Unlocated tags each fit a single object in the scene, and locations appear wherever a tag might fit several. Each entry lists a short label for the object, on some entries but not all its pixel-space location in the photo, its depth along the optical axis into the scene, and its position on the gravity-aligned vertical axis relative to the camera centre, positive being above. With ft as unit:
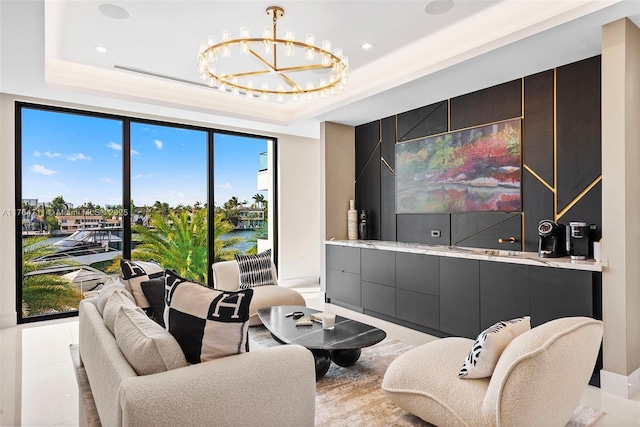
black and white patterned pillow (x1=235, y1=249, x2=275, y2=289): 14.94 -2.32
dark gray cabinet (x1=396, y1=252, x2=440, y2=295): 13.38 -2.28
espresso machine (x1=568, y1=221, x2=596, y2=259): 10.32 -0.86
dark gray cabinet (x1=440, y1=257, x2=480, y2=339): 12.10 -2.83
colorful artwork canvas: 12.92 +1.45
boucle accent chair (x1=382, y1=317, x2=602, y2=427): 5.73 -2.95
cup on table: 10.18 -2.93
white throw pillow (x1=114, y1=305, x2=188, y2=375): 5.25 -1.91
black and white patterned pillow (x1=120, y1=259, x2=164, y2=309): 10.21 -1.76
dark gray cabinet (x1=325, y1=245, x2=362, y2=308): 16.89 -2.99
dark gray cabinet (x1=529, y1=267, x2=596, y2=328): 9.47 -2.19
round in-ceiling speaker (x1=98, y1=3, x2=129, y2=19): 9.94 +5.34
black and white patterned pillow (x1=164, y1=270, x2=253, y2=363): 5.64 -1.66
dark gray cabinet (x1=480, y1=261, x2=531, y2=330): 10.81 -2.41
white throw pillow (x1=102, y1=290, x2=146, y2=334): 6.80 -1.75
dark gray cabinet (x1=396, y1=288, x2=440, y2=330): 13.38 -3.57
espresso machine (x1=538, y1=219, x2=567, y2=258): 10.89 -0.85
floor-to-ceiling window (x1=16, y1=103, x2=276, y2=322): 15.43 +0.55
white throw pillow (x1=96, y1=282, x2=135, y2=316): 8.10 -1.81
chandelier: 9.11 +4.10
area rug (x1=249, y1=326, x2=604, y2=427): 7.79 -4.25
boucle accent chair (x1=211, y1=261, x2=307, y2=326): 13.51 -2.94
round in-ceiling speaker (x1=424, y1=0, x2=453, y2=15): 9.80 +5.31
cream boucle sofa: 4.58 -2.35
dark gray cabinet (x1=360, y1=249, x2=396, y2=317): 15.14 -2.87
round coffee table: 9.12 -3.16
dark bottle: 18.45 -0.79
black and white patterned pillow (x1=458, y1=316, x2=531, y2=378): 6.61 -2.48
